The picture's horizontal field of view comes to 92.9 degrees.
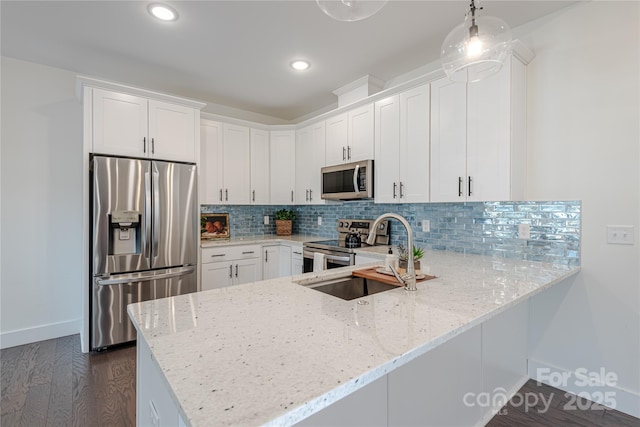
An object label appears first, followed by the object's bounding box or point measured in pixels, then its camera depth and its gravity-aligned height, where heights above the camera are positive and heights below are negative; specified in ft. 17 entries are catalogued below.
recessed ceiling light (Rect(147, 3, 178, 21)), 6.86 +4.60
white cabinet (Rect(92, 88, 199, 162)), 9.02 +2.66
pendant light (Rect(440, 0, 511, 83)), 4.49 +2.56
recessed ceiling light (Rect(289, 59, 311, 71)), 9.46 +4.63
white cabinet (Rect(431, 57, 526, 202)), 7.08 +1.85
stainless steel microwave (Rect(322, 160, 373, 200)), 10.14 +1.06
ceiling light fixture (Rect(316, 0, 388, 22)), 4.03 +2.75
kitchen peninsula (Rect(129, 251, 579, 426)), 2.15 -1.26
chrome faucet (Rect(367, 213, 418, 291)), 4.60 -0.95
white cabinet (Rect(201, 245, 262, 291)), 10.98 -2.08
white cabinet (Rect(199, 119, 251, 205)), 11.82 +1.92
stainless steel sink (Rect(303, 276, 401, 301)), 5.47 -1.40
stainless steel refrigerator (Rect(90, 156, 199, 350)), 8.82 -0.83
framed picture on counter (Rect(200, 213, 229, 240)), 12.57 -0.66
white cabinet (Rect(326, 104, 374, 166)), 10.30 +2.70
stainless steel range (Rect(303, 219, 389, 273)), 9.70 -1.17
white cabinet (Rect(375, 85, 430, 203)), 8.77 +1.96
